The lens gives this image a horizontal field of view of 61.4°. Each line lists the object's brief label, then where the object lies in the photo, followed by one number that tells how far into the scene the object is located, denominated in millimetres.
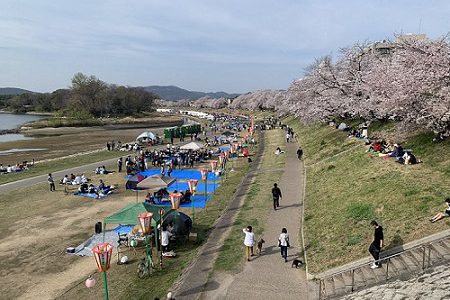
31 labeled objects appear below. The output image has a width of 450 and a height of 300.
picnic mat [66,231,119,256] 16031
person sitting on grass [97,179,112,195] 25730
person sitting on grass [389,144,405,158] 20628
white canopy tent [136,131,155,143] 53516
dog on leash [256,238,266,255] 14180
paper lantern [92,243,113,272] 10961
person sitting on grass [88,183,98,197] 26034
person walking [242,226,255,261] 13516
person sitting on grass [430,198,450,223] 12102
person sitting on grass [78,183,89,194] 26344
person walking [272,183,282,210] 19281
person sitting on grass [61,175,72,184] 28958
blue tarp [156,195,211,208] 22625
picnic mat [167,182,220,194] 26609
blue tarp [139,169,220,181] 32266
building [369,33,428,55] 21756
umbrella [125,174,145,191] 24422
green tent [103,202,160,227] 15595
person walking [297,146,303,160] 34516
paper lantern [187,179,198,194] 20734
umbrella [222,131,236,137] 58062
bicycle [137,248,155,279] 13633
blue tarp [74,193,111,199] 25334
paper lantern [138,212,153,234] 14414
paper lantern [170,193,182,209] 17650
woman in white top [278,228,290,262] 13289
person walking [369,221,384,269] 11165
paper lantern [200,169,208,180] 23469
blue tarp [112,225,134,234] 18203
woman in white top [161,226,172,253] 15156
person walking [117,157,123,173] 34438
